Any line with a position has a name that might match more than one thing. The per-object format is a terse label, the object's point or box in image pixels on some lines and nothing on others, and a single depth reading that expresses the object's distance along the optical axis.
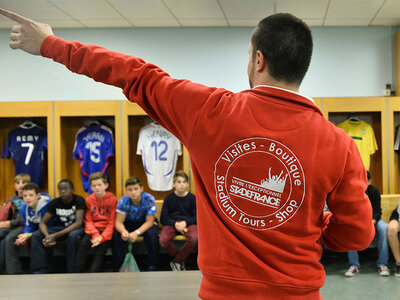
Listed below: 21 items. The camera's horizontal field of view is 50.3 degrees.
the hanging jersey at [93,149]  5.60
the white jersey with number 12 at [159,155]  5.55
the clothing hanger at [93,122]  5.71
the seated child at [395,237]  4.28
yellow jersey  5.54
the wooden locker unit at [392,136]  5.40
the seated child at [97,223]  4.51
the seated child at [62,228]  4.57
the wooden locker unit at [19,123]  5.51
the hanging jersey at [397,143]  5.42
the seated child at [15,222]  4.62
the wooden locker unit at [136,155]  5.90
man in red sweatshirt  0.86
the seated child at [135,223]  4.55
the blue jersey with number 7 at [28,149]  5.70
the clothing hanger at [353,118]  5.64
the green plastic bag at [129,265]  4.29
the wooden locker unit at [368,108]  5.41
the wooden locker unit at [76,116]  5.47
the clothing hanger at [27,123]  5.78
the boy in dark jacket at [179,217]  4.57
